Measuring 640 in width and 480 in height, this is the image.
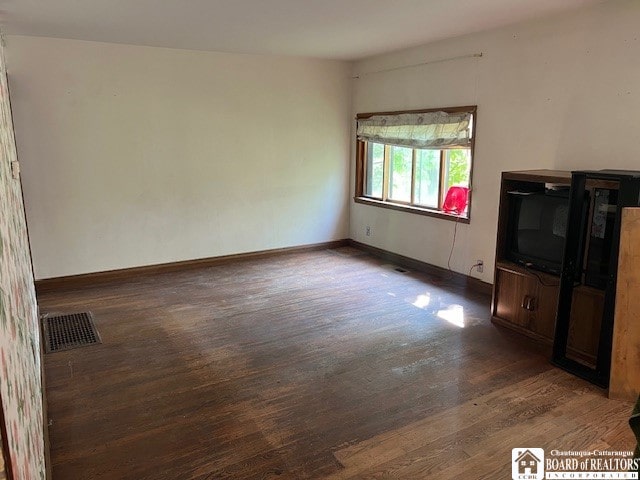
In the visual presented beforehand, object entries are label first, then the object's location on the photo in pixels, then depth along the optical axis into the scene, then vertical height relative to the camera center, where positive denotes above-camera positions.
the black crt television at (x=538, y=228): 3.35 -0.61
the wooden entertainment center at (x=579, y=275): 2.72 -0.87
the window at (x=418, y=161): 4.73 -0.19
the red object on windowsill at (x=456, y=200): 4.81 -0.57
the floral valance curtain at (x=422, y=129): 4.62 +0.15
